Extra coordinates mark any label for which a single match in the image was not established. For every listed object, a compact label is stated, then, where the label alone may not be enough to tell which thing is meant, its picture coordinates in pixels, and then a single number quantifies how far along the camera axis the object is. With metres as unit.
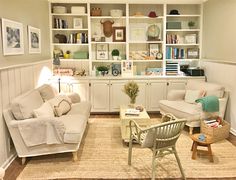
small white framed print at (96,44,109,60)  4.54
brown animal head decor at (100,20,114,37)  4.45
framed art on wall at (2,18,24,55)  2.45
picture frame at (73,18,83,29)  4.41
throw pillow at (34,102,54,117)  2.51
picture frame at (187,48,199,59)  4.53
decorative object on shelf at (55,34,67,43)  4.39
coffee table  2.88
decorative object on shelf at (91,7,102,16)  4.35
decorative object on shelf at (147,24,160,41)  4.47
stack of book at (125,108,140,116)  2.99
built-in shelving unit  4.40
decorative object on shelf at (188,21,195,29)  4.49
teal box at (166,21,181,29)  4.44
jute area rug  2.26
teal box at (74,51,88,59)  4.43
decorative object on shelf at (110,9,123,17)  4.32
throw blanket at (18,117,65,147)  2.40
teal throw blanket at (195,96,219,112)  3.17
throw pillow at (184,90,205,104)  3.63
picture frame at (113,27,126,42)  4.50
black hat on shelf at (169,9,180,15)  4.44
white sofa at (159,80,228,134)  3.25
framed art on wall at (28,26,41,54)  3.23
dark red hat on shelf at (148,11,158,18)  4.37
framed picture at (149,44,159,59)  4.54
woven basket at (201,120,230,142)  2.91
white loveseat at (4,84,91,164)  2.40
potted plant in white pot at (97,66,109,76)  4.45
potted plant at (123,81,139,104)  3.23
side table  2.52
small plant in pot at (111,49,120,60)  4.52
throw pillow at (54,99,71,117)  2.96
